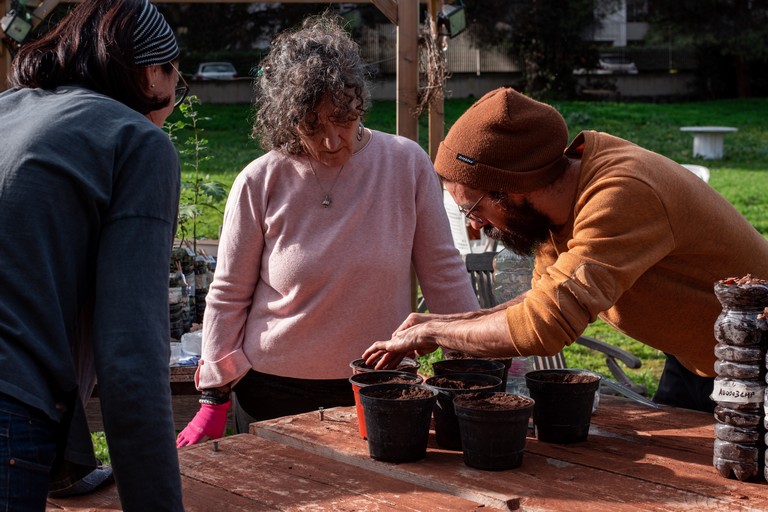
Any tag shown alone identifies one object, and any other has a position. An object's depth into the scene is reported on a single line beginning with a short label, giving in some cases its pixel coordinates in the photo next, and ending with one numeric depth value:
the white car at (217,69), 25.53
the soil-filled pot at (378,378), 2.16
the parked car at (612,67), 26.52
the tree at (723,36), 24.78
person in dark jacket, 1.38
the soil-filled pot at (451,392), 2.06
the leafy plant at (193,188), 4.71
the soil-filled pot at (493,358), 2.27
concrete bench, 15.74
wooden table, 1.79
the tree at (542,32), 24.31
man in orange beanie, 1.96
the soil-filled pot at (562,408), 2.10
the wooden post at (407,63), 4.64
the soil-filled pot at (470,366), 2.24
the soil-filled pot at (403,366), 2.30
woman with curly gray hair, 2.60
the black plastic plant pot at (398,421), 1.96
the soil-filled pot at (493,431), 1.90
